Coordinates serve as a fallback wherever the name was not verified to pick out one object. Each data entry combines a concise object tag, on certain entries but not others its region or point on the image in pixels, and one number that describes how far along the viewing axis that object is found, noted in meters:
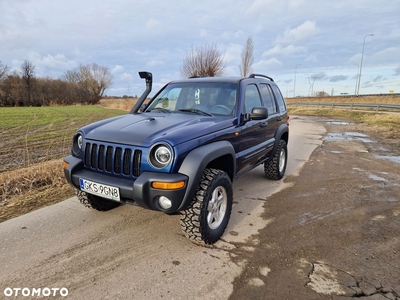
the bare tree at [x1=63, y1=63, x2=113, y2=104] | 69.42
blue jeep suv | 2.56
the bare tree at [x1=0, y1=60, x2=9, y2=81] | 52.66
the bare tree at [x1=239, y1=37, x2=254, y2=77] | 28.11
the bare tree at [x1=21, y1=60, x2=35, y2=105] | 52.65
